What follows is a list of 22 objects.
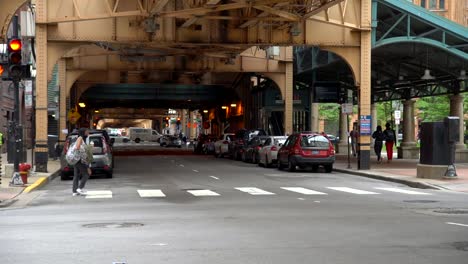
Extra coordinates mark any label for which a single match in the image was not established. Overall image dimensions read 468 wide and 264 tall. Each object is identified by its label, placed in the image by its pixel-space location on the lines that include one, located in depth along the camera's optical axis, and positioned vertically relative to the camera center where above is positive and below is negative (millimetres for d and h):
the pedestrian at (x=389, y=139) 32656 -685
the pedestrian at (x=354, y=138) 38153 -790
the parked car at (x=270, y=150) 30594 -1161
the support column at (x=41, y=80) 26797 +1798
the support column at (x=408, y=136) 39531 -688
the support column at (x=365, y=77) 28375 +2118
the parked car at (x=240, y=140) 38562 -900
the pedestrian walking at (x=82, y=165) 17500 -1078
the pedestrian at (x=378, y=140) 32625 -739
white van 106344 -1485
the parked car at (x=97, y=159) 23578 -1216
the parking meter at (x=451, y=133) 21047 -244
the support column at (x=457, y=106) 38094 +1118
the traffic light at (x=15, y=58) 18562 +1868
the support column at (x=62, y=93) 36344 +1766
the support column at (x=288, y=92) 39094 +1960
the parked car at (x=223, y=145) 42716 -1316
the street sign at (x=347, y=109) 29969 +725
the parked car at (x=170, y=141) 76438 -1892
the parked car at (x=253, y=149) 33688 -1250
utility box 21359 -582
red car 26969 -1059
